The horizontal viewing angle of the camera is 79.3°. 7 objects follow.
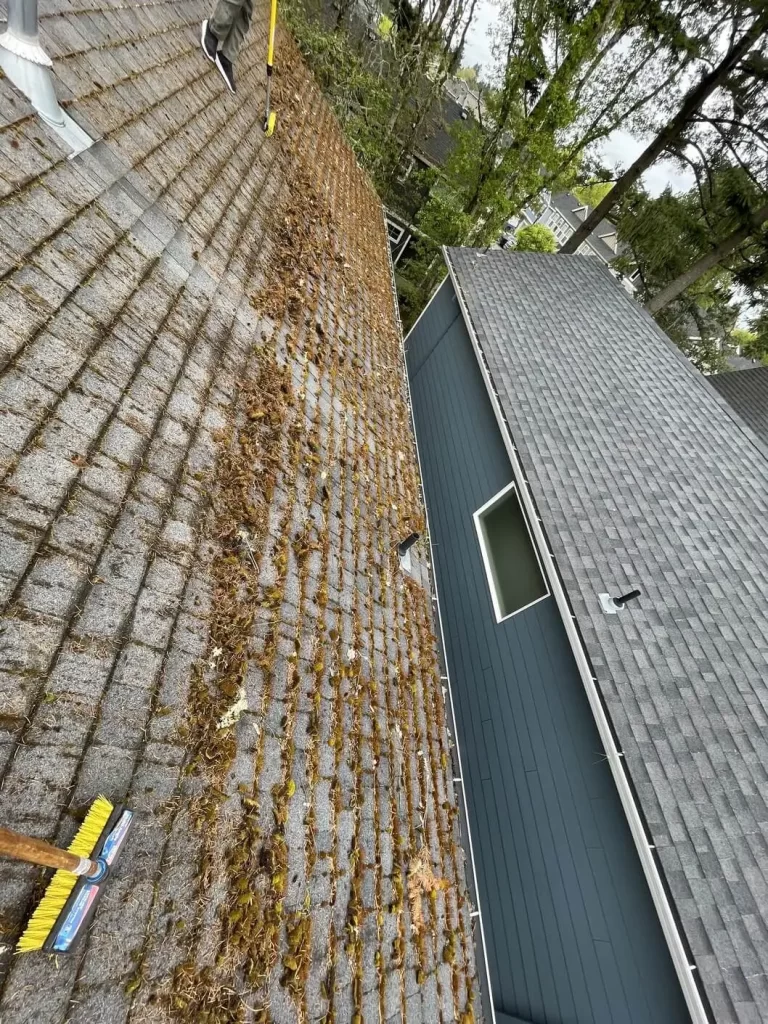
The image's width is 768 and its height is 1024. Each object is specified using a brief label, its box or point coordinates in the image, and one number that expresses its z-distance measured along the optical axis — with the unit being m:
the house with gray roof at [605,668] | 4.03
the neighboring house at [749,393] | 14.17
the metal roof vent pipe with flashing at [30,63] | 2.26
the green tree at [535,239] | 20.83
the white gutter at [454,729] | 3.65
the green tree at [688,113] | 11.58
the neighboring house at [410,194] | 17.88
